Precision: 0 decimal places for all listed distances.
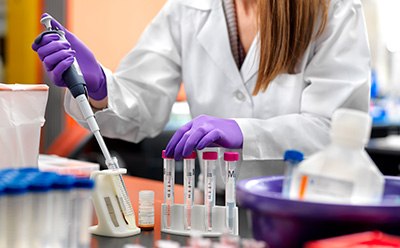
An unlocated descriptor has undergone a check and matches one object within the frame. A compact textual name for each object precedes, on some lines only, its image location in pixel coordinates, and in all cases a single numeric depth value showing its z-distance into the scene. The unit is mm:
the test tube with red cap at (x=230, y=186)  1213
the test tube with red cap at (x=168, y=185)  1239
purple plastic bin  951
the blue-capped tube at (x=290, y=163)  1025
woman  1457
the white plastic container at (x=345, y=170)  959
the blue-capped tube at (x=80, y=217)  1024
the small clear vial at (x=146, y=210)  1243
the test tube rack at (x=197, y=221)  1212
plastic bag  1251
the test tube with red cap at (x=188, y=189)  1231
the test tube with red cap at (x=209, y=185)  1217
